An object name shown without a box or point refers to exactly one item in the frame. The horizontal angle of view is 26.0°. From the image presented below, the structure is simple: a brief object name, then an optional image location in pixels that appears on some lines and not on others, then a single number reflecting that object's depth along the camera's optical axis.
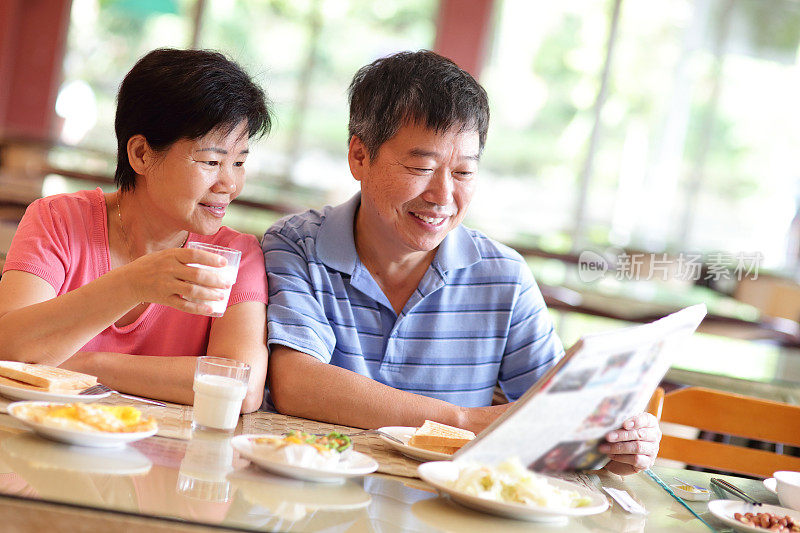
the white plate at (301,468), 1.94
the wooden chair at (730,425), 2.70
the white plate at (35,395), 2.07
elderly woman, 2.25
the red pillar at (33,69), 10.76
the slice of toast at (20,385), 2.10
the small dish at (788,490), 2.19
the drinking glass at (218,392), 2.11
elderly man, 2.45
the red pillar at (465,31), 10.18
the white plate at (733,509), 2.06
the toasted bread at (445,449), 2.15
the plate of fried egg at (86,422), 1.93
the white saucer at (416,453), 2.12
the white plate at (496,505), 1.92
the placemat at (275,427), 2.08
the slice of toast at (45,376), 2.10
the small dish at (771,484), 2.28
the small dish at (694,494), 2.17
